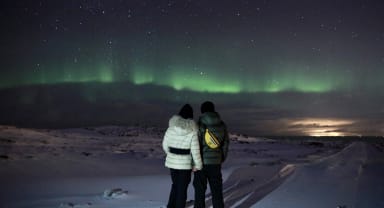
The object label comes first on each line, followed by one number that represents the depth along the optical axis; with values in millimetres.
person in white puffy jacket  7359
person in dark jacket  7758
